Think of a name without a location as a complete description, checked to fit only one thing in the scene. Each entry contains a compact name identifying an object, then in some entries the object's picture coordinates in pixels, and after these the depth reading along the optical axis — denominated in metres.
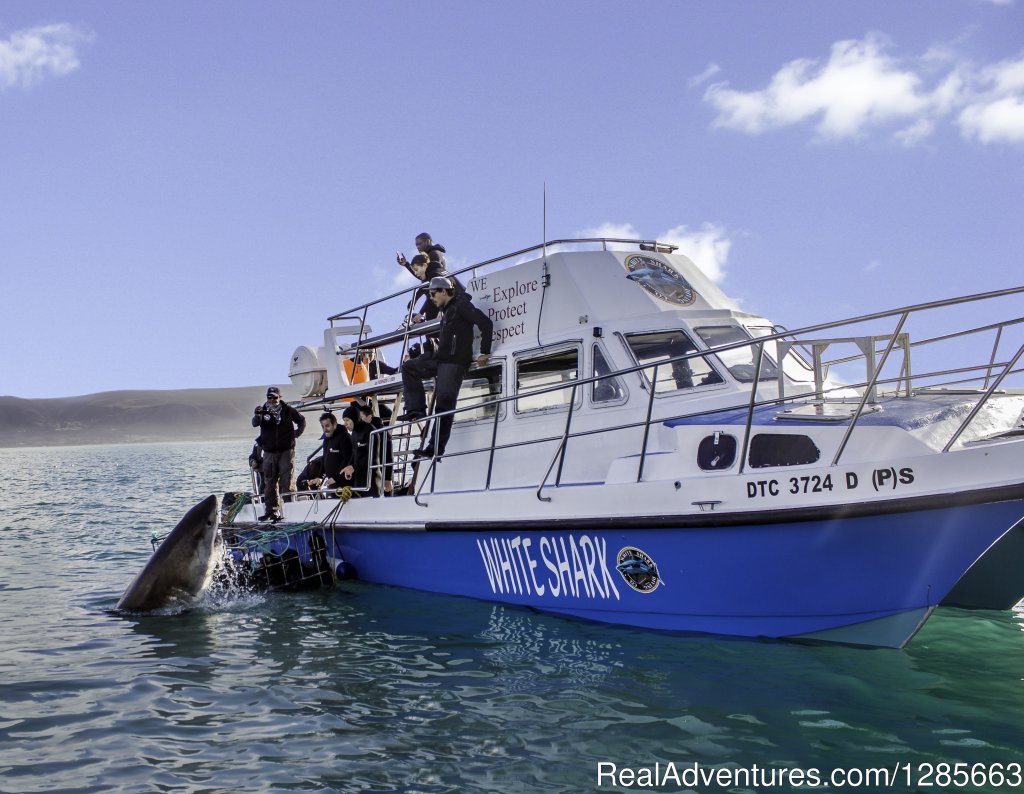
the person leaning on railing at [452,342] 8.80
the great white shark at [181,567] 9.25
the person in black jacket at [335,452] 10.63
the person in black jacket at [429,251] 10.36
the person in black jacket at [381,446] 9.62
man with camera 11.23
